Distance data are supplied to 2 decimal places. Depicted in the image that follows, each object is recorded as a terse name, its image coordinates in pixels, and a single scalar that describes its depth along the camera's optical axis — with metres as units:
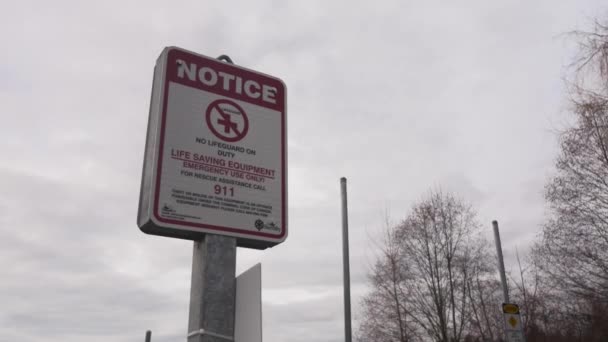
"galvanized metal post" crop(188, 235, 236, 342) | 2.77
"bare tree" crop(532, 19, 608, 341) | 16.42
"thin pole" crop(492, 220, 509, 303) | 16.48
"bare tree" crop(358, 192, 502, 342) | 21.08
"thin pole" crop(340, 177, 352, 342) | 13.64
